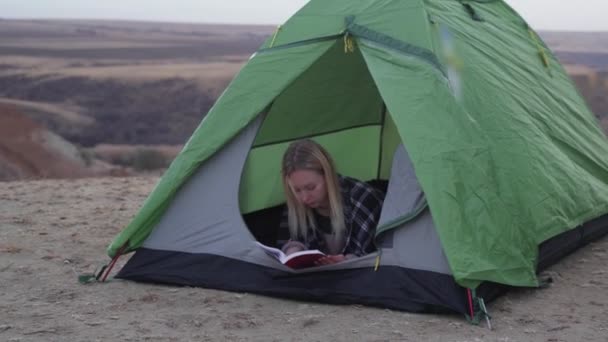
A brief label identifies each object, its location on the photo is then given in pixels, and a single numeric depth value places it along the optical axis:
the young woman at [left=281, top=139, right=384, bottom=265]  5.29
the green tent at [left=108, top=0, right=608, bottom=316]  4.91
